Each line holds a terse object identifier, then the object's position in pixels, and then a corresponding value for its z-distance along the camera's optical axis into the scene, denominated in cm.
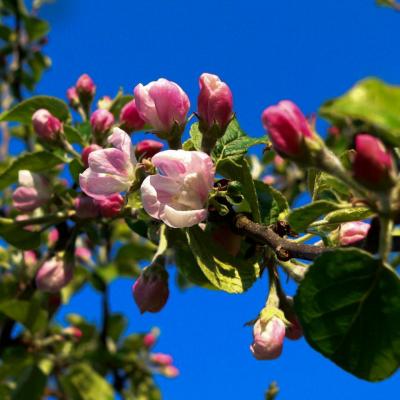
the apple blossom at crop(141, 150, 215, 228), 38
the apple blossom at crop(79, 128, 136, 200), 40
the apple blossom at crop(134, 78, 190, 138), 40
